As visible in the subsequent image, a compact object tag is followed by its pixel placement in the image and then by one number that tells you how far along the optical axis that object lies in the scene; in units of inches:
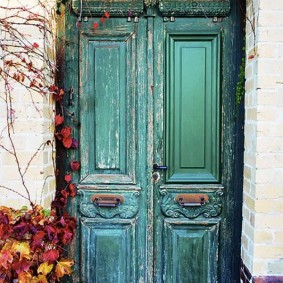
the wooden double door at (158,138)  126.6
